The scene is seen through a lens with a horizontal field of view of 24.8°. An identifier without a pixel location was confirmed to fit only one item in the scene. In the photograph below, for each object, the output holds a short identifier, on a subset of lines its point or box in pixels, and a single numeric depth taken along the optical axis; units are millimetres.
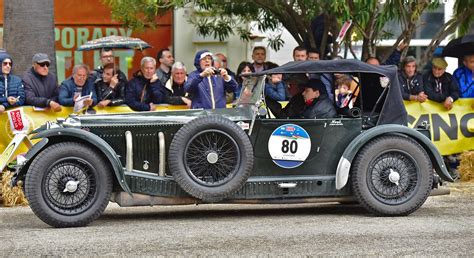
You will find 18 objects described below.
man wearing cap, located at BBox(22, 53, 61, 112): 14478
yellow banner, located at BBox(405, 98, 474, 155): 15664
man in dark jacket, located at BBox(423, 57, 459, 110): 15711
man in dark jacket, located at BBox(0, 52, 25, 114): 14391
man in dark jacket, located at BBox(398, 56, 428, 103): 15695
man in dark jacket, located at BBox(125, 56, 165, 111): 14742
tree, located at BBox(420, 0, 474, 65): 16594
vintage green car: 10953
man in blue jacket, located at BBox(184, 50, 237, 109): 13055
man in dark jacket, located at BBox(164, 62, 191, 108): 15023
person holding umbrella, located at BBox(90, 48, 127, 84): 15148
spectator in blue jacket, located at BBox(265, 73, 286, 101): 12398
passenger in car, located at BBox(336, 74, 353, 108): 12427
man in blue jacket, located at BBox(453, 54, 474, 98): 16031
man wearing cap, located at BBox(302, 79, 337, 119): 11891
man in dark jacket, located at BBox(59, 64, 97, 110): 14673
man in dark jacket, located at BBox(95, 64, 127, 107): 14914
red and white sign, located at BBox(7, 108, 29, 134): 13930
